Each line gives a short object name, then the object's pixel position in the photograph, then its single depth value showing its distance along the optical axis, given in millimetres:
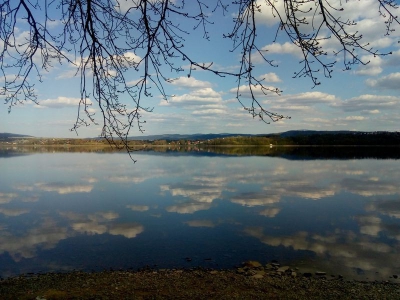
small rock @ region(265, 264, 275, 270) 10134
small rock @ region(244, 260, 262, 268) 10193
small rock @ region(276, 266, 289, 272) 9982
